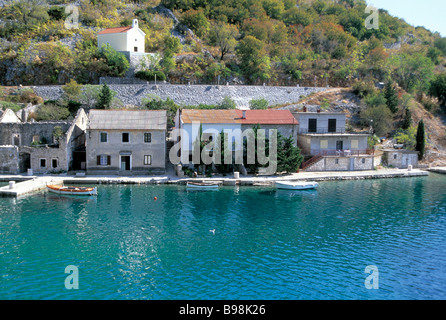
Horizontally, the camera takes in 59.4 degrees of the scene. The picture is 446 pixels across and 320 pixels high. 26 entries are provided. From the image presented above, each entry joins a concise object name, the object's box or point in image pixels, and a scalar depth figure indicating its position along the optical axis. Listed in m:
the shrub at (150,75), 63.78
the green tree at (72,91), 55.44
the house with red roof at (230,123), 43.44
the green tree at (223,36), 77.50
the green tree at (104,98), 54.09
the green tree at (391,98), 60.88
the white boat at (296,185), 39.37
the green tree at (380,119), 56.81
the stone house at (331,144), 47.28
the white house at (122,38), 68.69
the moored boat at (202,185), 38.31
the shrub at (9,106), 50.36
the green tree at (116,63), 64.44
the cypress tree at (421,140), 53.00
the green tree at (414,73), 71.56
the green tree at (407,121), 58.50
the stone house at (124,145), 42.56
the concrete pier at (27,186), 34.81
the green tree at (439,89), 66.44
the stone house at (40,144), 42.00
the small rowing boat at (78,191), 35.22
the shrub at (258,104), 58.59
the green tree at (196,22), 88.00
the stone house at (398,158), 51.17
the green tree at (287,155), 43.22
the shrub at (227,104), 57.42
